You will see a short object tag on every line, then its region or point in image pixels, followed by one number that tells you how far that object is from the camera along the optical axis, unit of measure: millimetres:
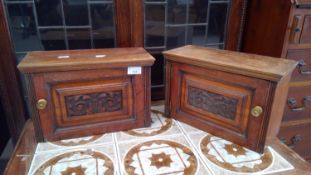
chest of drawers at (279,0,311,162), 1000
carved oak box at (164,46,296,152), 809
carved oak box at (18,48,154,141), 838
